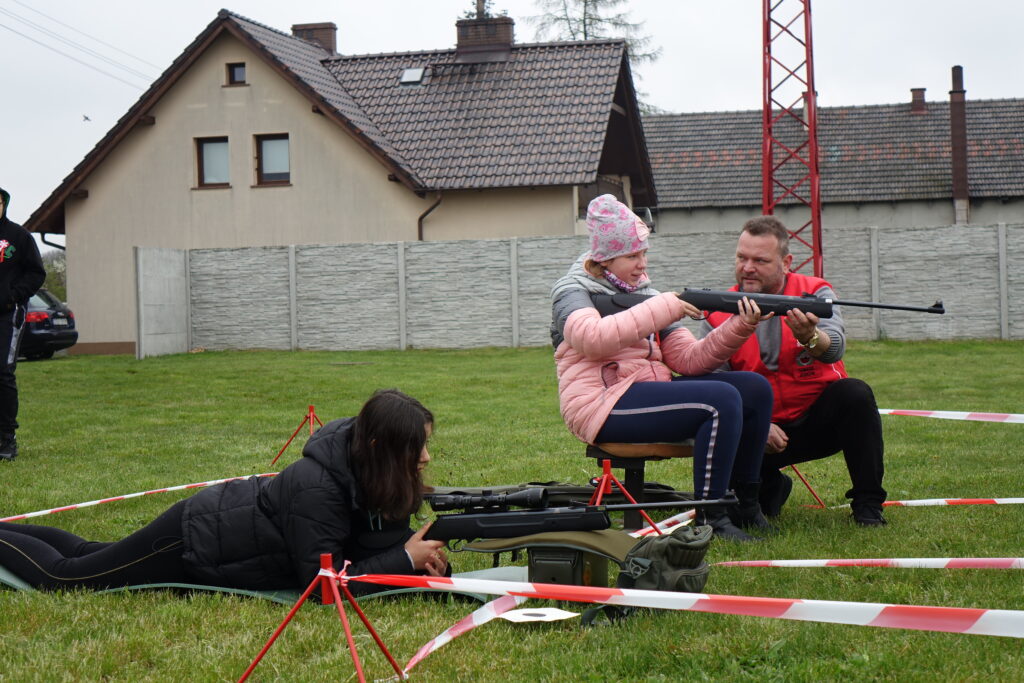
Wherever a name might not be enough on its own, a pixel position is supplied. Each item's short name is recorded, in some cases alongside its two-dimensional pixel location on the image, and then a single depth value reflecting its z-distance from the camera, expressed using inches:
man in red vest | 228.7
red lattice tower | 973.8
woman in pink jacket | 203.2
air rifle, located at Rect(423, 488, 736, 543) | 168.4
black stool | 210.1
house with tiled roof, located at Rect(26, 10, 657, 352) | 1027.9
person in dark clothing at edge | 343.0
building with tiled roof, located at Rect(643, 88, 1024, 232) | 1406.3
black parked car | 893.2
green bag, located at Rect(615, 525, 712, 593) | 160.7
